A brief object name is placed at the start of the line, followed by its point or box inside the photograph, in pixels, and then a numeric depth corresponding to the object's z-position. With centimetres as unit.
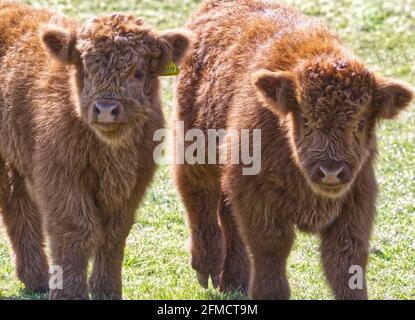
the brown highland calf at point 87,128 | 1160
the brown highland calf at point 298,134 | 1116
